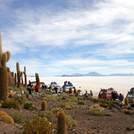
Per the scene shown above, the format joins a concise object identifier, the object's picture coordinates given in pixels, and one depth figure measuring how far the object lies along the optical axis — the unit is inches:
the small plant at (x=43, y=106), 507.5
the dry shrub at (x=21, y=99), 589.5
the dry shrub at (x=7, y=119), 318.0
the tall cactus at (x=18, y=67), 1269.7
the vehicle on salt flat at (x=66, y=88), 1352.1
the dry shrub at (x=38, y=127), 260.5
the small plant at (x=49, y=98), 801.1
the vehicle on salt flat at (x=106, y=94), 911.7
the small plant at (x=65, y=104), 629.8
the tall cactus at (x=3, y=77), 531.8
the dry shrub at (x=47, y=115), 405.5
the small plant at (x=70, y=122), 376.0
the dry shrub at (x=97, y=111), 520.7
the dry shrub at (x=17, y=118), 358.6
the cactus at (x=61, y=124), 288.7
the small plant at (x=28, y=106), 515.6
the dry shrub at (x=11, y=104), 466.3
